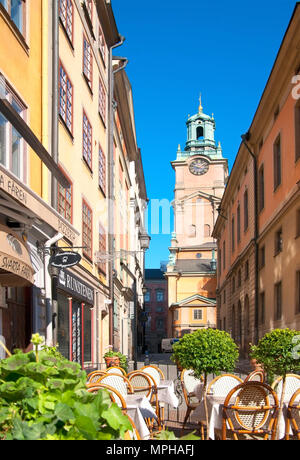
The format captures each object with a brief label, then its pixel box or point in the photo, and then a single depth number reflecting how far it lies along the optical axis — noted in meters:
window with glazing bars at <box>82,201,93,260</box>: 17.58
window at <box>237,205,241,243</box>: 39.21
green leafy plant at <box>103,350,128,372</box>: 17.08
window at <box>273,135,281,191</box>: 25.09
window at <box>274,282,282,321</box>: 24.75
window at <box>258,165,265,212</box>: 29.36
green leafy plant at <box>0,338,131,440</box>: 2.64
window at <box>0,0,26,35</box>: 10.27
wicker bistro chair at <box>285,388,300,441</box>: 6.52
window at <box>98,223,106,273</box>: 21.11
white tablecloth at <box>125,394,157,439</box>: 6.27
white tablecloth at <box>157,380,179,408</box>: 9.81
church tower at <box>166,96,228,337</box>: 81.00
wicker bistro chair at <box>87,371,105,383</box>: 9.68
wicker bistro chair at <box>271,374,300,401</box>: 7.77
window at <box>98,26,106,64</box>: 21.72
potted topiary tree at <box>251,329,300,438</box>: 6.93
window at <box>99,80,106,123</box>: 21.44
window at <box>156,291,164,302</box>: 116.57
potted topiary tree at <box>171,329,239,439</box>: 7.90
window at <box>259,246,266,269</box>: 28.83
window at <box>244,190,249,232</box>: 35.03
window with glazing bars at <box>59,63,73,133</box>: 14.27
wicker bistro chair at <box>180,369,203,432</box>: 9.60
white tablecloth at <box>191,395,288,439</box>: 6.84
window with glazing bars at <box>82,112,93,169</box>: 17.72
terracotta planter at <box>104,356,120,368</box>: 14.01
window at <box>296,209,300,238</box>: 21.13
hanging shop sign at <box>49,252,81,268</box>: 11.94
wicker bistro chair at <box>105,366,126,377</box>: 10.15
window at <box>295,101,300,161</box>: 20.78
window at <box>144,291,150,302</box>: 116.22
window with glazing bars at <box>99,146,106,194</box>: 21.29
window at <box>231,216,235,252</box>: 43.47
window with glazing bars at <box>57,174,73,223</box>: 13.96
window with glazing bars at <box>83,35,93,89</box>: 17.98
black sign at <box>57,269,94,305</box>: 13.80
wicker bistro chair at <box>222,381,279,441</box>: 6.59
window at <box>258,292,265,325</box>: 29.07
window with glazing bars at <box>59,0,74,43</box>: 14.47
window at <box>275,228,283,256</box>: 24.85
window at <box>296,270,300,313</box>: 20.92
